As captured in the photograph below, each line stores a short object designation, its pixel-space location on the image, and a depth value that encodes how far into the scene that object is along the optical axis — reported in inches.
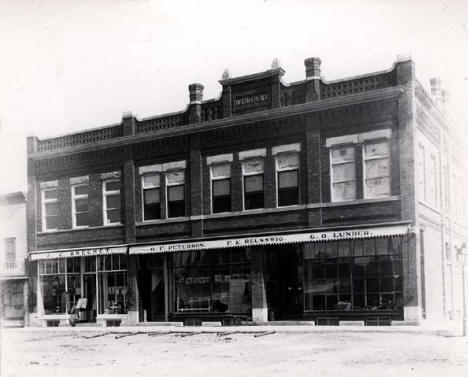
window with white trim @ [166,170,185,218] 1087.0
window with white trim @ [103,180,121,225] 1150.3
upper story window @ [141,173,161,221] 1112.8
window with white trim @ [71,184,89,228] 1173.1
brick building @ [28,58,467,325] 900.0
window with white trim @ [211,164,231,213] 1042.1
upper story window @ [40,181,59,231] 1202.0
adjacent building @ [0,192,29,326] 1224.2
